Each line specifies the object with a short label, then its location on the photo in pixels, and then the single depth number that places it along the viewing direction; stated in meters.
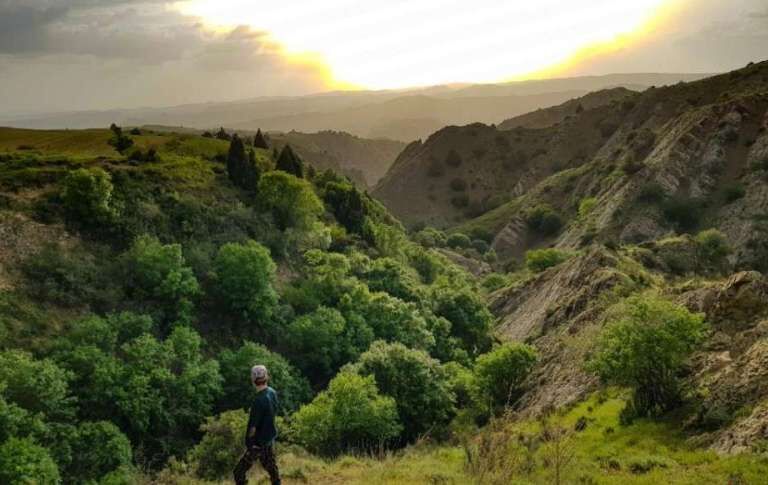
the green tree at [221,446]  31.16
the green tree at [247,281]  50.25
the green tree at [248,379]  43.18
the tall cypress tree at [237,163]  68.12
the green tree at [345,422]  32.09
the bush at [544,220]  104.81
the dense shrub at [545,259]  78.56
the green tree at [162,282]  46.81
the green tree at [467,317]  58.91
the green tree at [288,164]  77.25
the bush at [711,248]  55.91
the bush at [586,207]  91.50
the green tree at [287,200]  64.75
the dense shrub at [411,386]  39.38
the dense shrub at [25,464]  28.53
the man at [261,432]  13.16
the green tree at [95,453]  33.34
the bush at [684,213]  72.56
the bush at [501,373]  40.50
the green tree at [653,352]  27.67
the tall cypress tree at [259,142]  100.50
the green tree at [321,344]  48.78
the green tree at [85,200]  50.22
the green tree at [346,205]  76.94
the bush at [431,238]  110.75
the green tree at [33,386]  32.88
